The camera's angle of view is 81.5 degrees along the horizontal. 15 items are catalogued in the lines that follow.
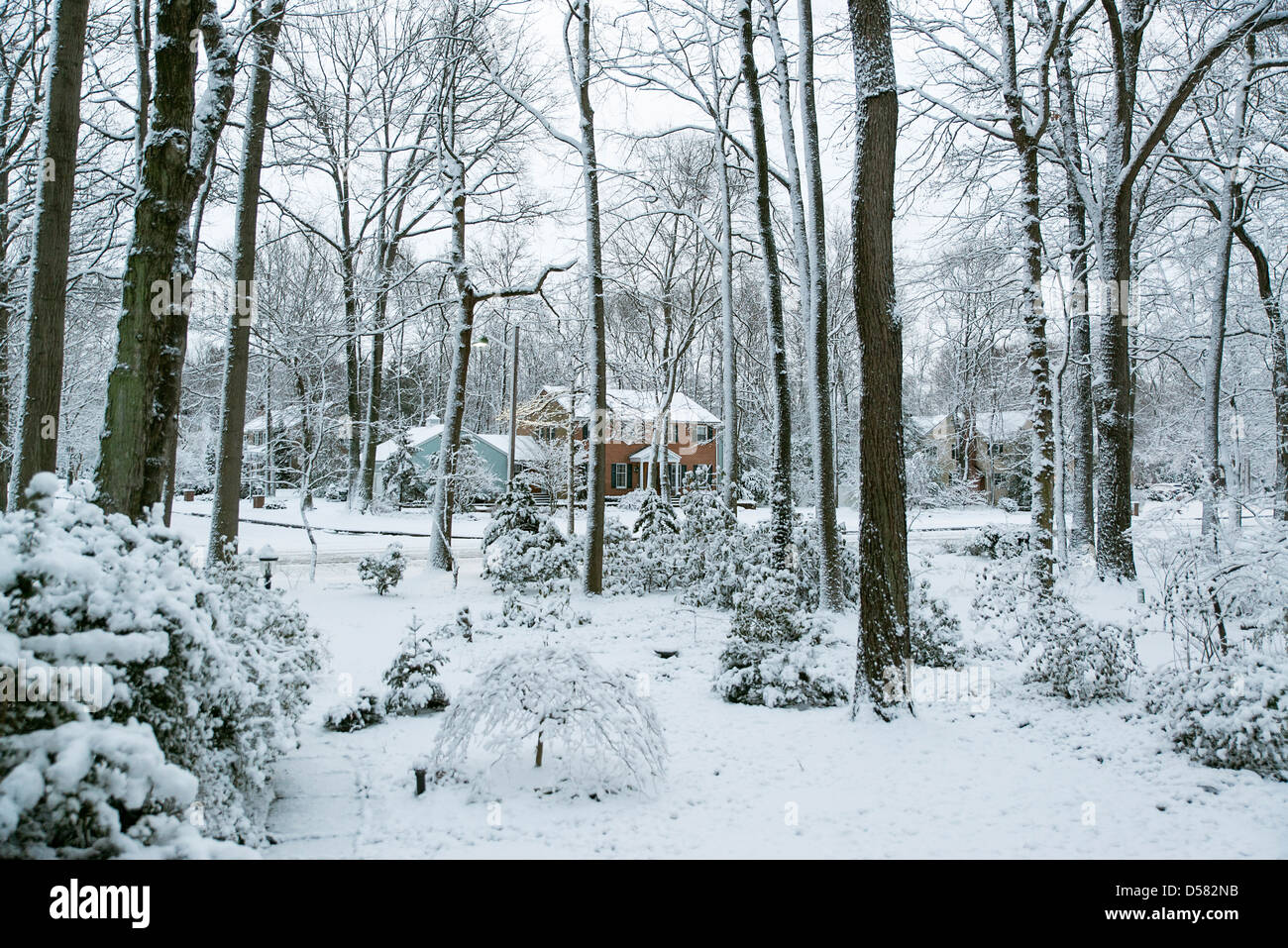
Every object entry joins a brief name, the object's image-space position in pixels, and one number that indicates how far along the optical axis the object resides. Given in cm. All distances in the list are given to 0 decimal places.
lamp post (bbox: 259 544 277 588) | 1034
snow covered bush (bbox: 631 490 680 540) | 1412
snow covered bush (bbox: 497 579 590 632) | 1030
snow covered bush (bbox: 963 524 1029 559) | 1300
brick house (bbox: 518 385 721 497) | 3250
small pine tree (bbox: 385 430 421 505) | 2727
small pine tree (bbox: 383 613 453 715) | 634
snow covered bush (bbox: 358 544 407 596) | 1208
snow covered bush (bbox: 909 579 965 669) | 782
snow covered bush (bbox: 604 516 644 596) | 1262
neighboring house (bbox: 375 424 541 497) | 3831
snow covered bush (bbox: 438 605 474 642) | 957
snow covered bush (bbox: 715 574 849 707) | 671
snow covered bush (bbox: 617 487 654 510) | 3465
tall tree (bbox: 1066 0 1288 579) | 1166
